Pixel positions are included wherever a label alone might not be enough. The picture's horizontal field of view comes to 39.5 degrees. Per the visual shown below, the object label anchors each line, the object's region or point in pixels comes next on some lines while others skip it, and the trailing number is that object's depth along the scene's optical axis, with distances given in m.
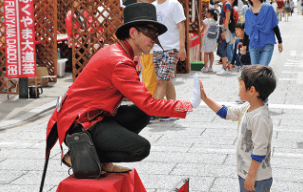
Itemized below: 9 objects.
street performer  2.80
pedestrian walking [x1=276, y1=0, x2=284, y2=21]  30.52
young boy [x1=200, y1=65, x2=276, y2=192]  2.59
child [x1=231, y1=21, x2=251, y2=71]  9.26
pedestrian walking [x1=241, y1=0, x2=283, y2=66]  6.35
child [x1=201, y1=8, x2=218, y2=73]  10.38
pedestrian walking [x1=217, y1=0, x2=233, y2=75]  9.87
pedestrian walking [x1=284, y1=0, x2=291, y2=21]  30.62
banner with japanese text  7.34
